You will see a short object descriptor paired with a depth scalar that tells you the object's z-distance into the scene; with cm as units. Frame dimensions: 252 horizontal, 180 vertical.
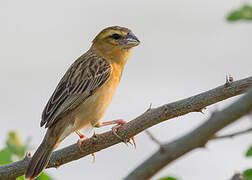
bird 875
